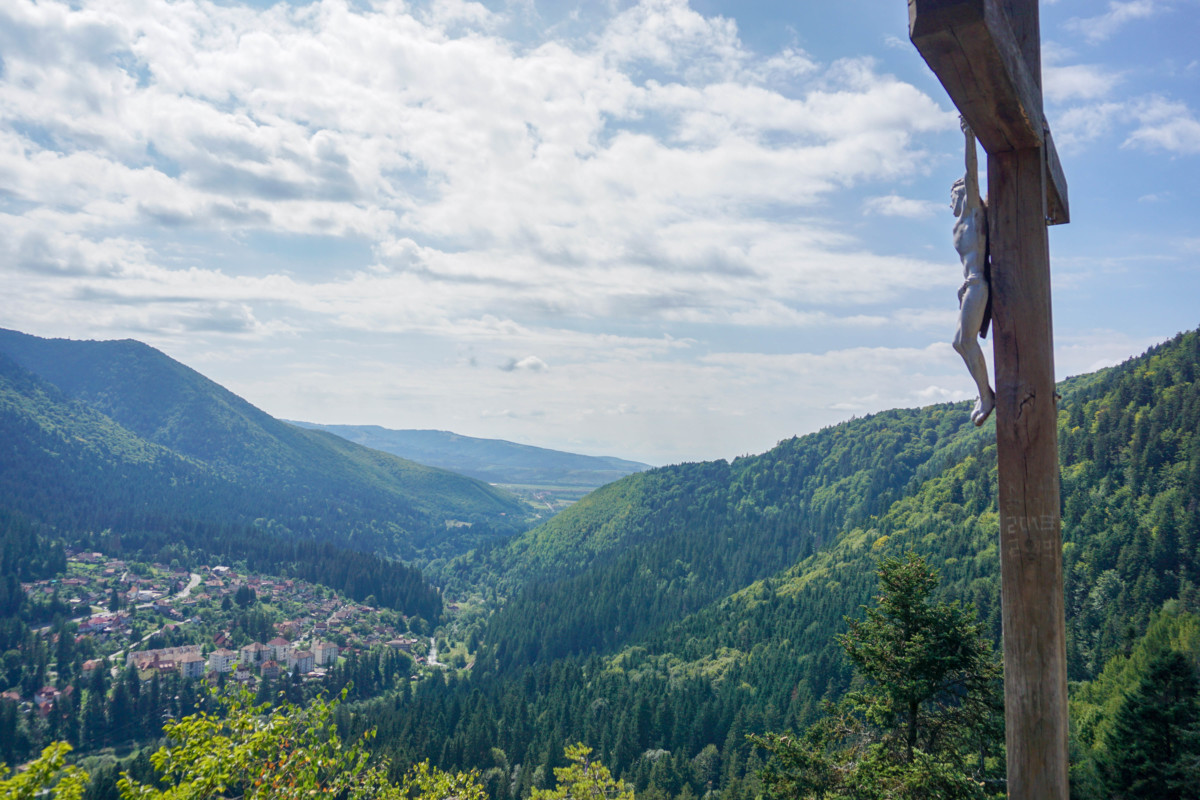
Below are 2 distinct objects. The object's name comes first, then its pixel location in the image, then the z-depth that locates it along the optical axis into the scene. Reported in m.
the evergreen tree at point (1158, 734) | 20.42
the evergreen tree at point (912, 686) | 14.99
